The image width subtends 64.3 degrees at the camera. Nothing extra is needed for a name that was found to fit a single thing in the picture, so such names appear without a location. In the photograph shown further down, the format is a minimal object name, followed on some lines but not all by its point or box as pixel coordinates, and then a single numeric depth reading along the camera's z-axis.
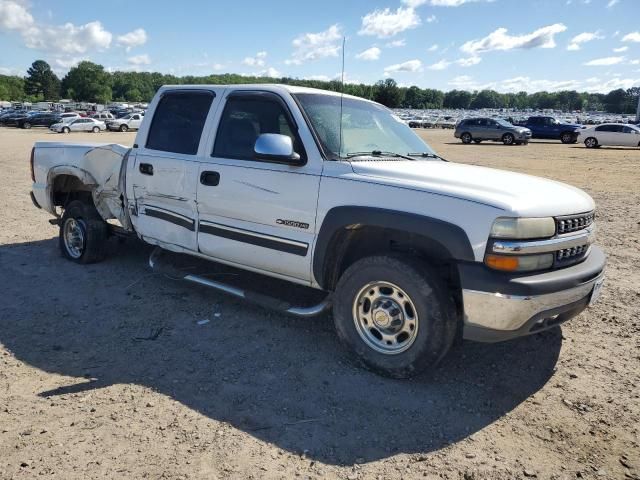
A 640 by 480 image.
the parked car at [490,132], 33.44
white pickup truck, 3.12
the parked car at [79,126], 41.70
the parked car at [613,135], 30.19
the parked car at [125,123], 46.00
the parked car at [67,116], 46.48
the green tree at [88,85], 144.25
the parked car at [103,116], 48.09
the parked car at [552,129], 36.31
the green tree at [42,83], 159.12
